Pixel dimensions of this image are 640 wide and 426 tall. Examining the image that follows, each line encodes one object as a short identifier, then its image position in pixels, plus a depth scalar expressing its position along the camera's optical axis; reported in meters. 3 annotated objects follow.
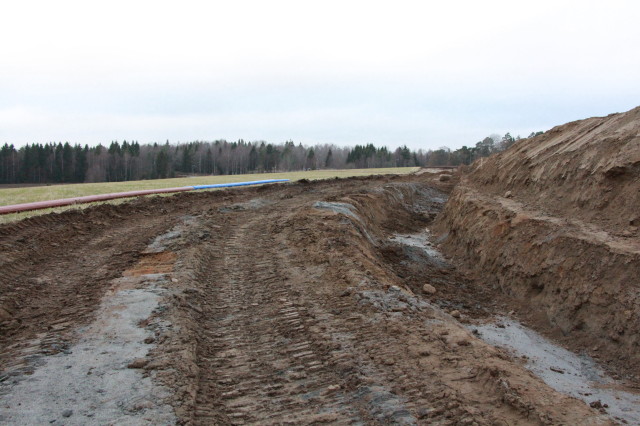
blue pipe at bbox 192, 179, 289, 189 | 25.57
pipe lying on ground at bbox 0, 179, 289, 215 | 11.95
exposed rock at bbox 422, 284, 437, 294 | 9.22
